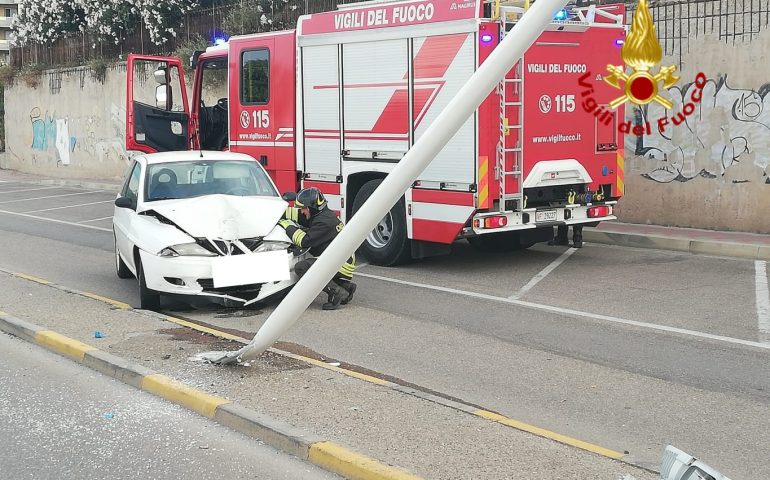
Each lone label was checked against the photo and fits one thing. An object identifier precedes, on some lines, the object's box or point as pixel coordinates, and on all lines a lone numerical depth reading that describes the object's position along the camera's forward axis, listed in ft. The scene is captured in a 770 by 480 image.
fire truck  37.42
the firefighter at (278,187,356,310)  32.12
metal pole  18.44
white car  30.66
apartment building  317.42
